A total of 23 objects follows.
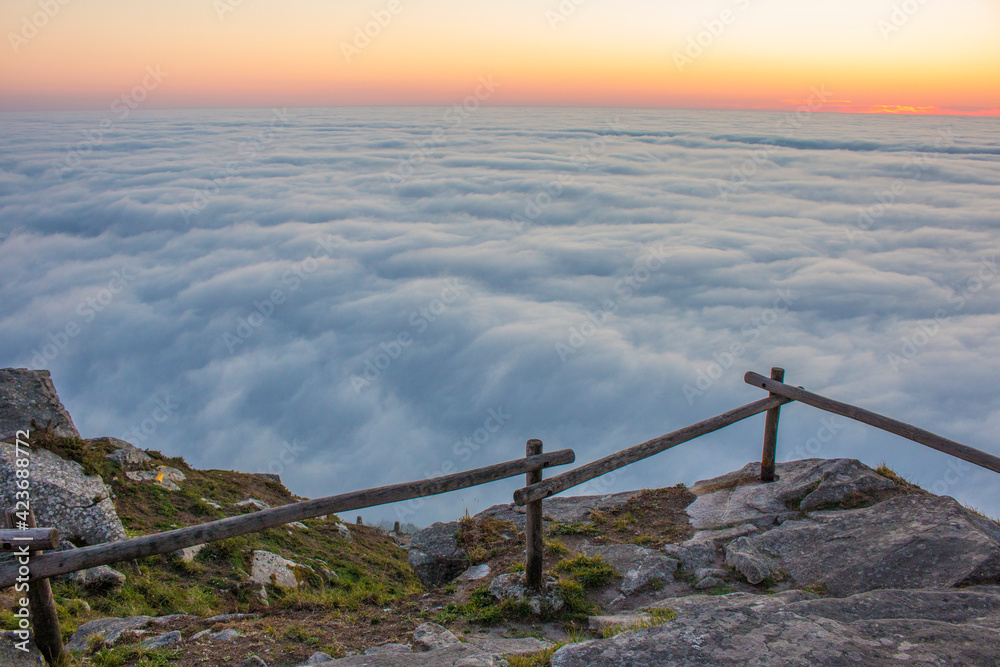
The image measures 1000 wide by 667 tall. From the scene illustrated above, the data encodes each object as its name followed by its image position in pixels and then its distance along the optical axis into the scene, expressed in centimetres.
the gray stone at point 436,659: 358
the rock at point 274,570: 716
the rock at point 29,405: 865
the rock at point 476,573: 602
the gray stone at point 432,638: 422
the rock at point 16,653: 360
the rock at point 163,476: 886
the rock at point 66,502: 658
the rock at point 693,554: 559
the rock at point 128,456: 885
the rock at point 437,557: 688
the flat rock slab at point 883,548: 464
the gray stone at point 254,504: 958
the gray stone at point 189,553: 693
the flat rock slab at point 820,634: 313
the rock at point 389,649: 416
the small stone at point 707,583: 521
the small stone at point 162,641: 429
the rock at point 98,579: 586
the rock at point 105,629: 435
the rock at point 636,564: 536
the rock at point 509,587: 498
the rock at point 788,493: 639
